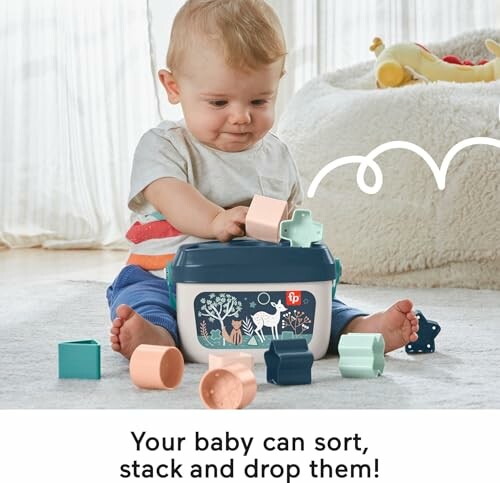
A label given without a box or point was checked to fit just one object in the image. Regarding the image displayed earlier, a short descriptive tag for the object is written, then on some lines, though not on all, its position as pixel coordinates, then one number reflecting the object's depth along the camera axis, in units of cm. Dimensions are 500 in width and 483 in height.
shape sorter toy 194
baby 200
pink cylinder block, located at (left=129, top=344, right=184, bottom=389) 184
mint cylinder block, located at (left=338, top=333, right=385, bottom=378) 190
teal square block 190
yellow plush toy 296
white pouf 261
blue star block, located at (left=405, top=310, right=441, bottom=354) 204
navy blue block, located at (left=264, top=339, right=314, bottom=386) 187
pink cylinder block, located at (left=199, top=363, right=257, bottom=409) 177
